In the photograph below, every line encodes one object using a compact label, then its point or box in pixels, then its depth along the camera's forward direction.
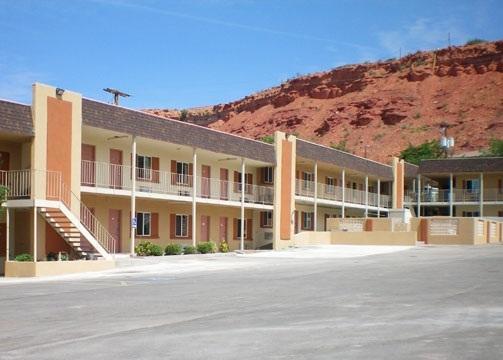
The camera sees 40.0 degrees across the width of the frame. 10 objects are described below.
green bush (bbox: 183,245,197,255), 34.78
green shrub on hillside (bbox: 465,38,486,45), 116.12
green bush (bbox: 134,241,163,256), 32.66
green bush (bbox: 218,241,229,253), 39.34
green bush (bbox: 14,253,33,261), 25.11
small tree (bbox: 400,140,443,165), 84.12
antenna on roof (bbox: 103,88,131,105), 39.25
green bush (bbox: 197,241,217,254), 36.19
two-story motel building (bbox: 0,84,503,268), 27.45
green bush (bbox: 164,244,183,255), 33.88
